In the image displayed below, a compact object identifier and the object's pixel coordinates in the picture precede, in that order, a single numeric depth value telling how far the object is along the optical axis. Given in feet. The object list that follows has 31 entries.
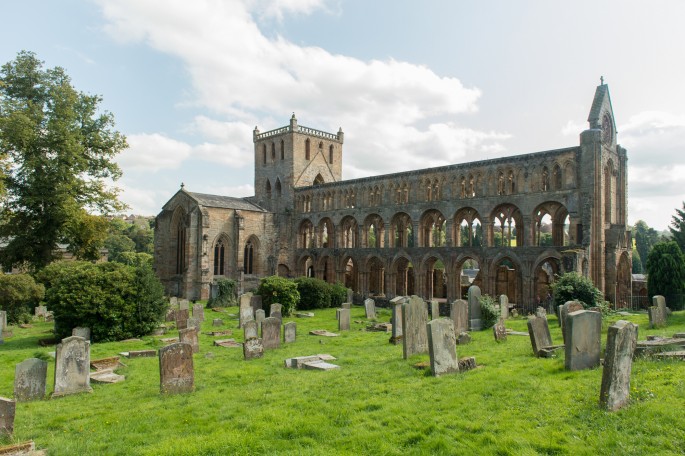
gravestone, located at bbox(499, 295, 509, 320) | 68.92
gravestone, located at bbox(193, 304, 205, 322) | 70.43
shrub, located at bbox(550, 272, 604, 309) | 64.59
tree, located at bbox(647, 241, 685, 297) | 77.61
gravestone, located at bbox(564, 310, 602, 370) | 28.58
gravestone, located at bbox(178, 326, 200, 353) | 45.80
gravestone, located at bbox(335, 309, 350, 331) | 63.16
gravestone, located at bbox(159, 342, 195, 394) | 31.30
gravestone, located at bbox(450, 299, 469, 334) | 51.29
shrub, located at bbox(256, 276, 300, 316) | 84.12
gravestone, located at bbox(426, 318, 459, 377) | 31.01
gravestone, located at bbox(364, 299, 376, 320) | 76.50
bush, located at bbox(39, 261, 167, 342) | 56.23
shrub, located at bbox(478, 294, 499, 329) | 56.90
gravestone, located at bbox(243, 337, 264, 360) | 43.78
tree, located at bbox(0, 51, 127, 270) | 89.35
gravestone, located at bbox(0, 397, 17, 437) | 22.59
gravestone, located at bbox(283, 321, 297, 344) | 53.21
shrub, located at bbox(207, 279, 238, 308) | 102.37
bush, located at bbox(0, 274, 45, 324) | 72.33
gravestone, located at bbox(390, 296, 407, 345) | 48.39
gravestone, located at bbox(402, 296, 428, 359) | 38.86
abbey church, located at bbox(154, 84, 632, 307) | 83.35
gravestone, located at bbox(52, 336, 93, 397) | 33.27
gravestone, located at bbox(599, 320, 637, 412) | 21.66
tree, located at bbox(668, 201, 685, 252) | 128.88
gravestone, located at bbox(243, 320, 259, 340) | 49.29
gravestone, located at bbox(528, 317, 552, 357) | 36.27
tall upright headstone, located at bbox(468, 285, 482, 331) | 57.11
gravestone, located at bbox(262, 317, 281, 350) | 48.47
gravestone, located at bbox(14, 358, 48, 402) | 31.42
